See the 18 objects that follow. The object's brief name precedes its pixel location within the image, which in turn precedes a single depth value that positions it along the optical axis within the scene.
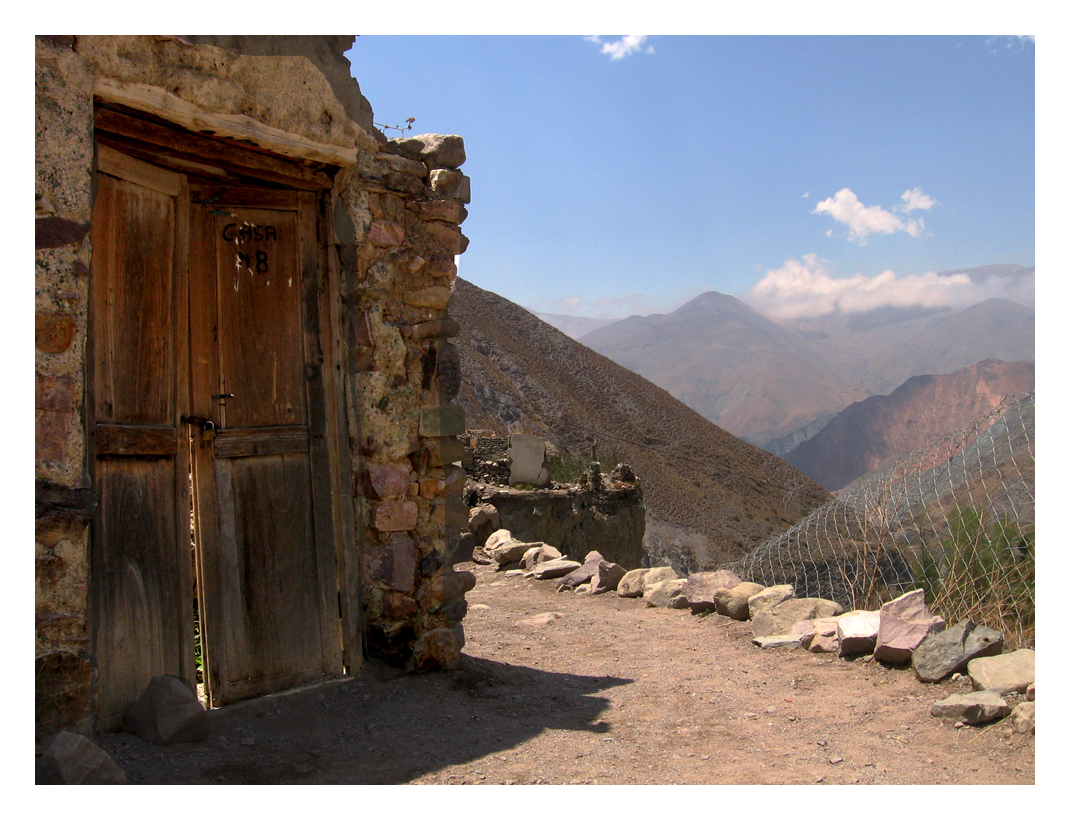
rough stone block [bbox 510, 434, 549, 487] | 12.71
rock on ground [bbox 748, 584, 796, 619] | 4.92
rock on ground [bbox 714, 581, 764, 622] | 5.10
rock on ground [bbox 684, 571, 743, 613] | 5.36
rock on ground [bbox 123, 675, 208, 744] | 2.63
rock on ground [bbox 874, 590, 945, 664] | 3.74
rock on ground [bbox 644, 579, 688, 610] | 5.57
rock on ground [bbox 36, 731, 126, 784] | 2.11
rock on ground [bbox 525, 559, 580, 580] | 6.90
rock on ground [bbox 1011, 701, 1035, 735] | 2.79
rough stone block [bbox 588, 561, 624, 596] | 6.30
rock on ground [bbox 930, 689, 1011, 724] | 2.95
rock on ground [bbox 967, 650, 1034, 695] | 3.09
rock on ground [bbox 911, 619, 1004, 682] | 3.46
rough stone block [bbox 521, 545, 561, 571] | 7.41
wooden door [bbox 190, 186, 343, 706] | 3.14
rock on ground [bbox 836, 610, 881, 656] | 3.99
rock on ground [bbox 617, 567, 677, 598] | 6.02
